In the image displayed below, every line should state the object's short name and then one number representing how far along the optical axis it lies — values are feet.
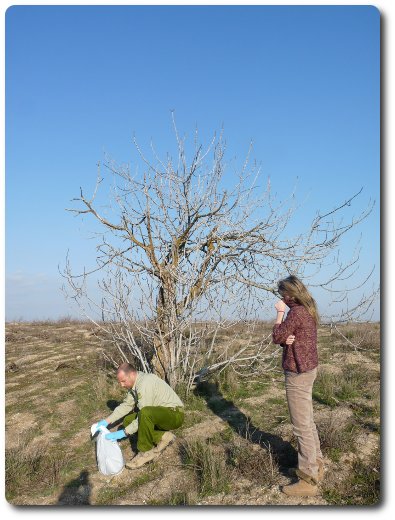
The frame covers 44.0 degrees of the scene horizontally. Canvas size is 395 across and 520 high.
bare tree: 19.97
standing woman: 13.20
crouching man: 15.96
